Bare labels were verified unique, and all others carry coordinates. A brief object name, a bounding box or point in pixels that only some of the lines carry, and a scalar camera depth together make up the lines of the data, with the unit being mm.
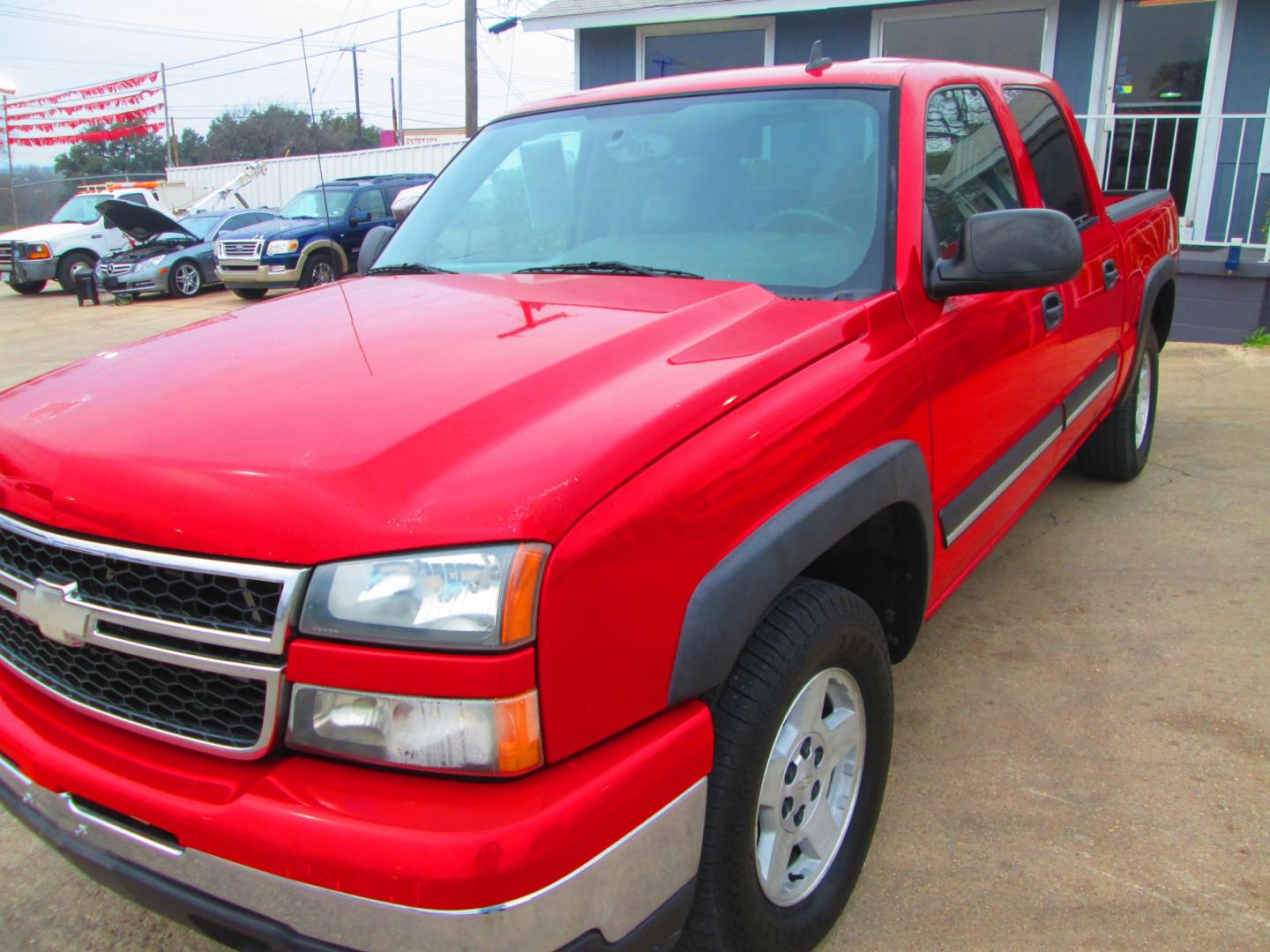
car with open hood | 16719
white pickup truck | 18938
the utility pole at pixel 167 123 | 41875
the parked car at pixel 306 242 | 15602
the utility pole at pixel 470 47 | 18844
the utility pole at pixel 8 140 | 39188
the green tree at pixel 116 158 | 58156
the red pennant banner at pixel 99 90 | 39969
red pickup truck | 1425
